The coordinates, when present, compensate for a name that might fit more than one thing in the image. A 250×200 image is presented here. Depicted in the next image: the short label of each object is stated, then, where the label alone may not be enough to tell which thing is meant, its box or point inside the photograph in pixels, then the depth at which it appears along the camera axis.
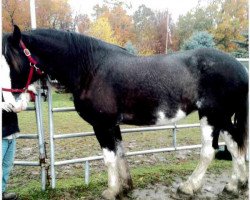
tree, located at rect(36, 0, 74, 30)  29.07
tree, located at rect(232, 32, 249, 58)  15.01
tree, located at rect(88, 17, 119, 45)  26.05
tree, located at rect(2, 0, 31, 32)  26.41
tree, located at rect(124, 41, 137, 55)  21.89
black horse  3.44
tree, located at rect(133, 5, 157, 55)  31.66
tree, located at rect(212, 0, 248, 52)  28.20
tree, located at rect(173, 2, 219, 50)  32.19
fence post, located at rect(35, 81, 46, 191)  3.96
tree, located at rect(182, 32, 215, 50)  20.74
